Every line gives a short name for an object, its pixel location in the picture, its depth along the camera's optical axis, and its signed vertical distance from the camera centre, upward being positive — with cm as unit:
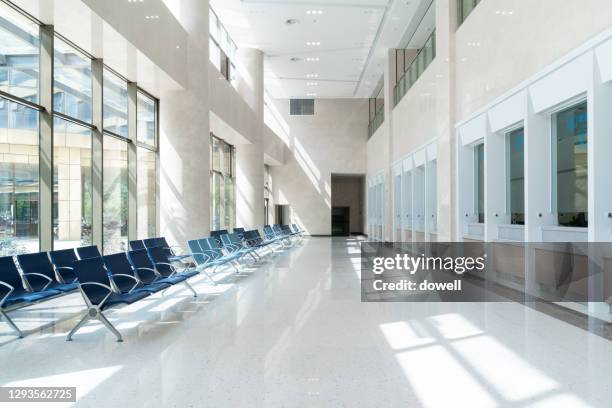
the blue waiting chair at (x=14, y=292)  479 -88
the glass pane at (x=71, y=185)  767 +40
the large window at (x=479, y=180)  955 +54
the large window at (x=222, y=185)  1656 +86
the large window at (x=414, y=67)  1183 +393
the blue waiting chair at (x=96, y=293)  476 -86
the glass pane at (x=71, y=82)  769 +211
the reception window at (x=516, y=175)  779 +53
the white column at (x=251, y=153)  1757 +205
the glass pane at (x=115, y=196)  920 +26
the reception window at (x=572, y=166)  602 +53
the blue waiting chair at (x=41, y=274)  560 -76
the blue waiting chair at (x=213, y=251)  902 -81
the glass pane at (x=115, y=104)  929 +209
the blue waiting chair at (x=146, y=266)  616 -75
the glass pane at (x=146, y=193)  1072 +36
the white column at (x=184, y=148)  1041 +131
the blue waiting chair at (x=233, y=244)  1097 -86
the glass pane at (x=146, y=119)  1067 +204
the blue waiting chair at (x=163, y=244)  866 -66
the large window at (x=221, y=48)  1470 +524
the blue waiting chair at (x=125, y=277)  544 -79
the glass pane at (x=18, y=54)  630 +211
